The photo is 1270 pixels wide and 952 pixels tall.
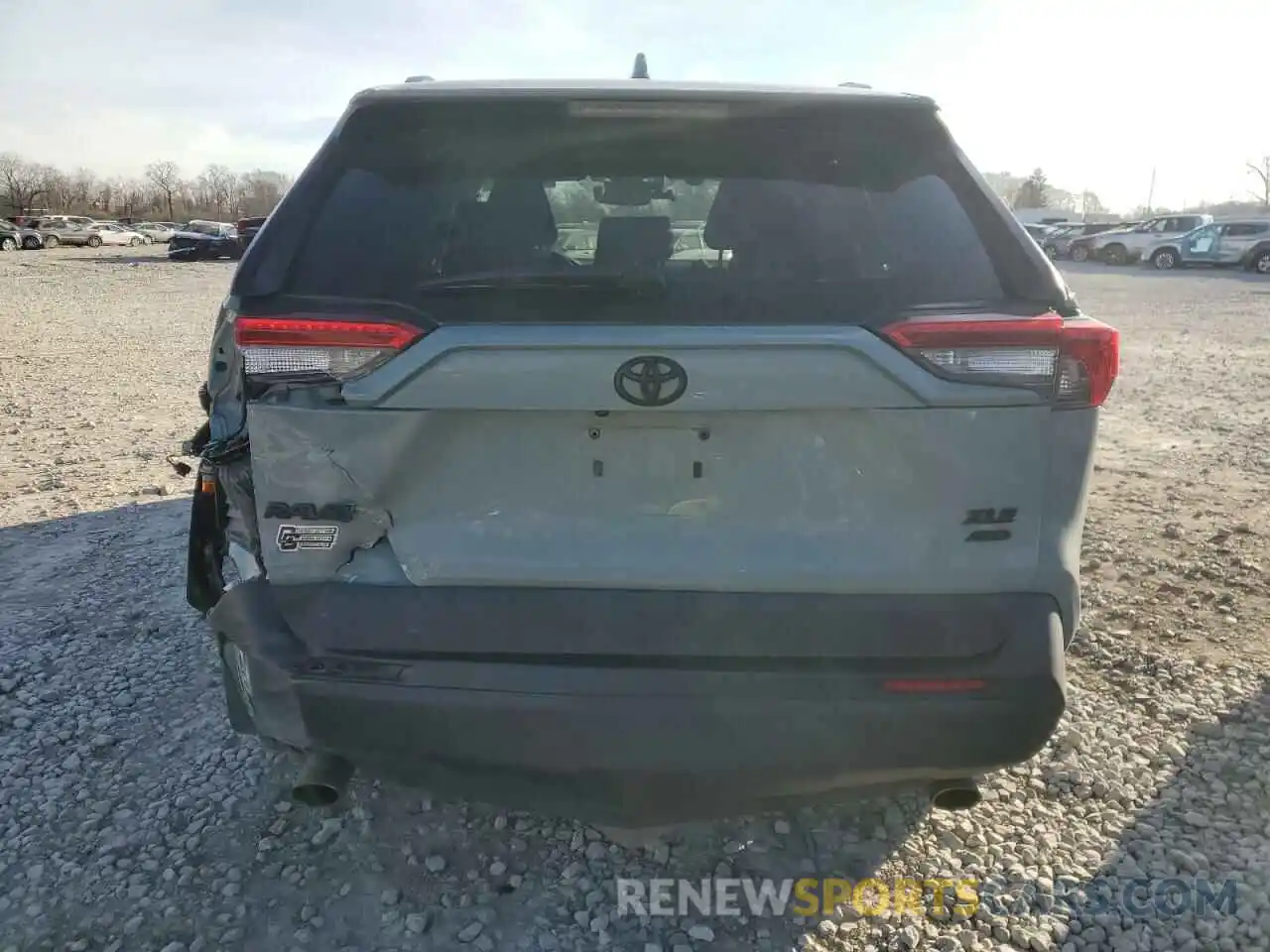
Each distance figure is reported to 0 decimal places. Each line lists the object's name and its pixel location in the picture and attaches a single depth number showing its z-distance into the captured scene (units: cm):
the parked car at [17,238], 4000
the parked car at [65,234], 4350
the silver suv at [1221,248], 2891
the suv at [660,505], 189
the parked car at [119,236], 4703
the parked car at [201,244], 3394
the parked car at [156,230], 5262
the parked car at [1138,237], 3353
